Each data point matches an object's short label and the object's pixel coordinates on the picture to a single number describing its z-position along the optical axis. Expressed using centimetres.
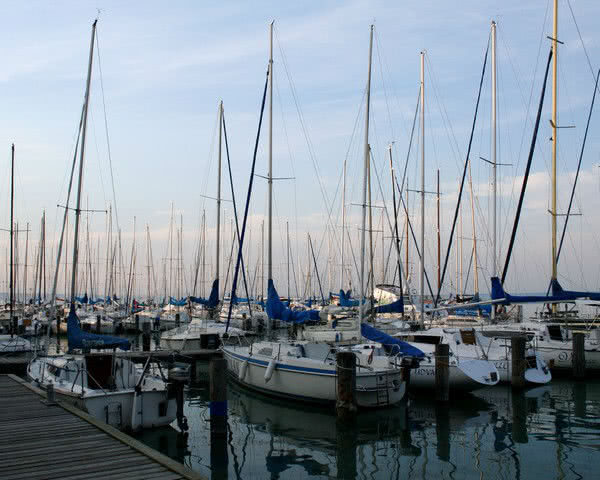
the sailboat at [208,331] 3297
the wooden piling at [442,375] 2075
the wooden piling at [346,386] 1800
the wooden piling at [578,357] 2606
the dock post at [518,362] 2316
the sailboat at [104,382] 1584
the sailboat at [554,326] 2230
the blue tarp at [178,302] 6801
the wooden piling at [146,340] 3391
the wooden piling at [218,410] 1570
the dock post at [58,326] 4868
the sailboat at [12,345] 3206
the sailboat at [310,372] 1908
